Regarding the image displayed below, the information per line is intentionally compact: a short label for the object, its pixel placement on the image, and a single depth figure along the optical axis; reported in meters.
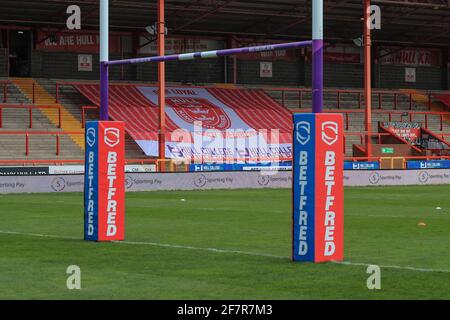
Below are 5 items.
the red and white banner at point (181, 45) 57.19
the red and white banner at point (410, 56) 65.94
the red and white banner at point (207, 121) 48.06
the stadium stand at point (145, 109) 45.72
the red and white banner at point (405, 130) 55.59
